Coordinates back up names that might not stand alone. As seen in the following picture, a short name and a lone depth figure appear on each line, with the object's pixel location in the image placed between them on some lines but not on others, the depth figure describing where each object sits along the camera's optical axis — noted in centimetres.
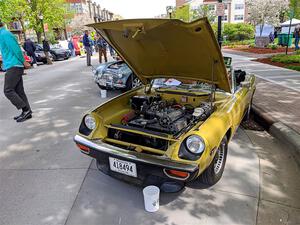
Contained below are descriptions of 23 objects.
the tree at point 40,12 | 2284
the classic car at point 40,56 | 1851
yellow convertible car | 262
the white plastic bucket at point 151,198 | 269
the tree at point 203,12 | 4106
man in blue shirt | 515
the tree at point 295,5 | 1681
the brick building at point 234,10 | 6325
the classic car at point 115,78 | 752
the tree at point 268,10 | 3759
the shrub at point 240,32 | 3600
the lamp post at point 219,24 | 858
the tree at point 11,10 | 2170
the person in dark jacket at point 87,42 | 1454
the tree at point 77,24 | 4828
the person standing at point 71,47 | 2639
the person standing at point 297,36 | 1686
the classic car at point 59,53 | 2108
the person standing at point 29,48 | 1551
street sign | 809
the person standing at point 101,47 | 1437
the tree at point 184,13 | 4779
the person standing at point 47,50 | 1761
